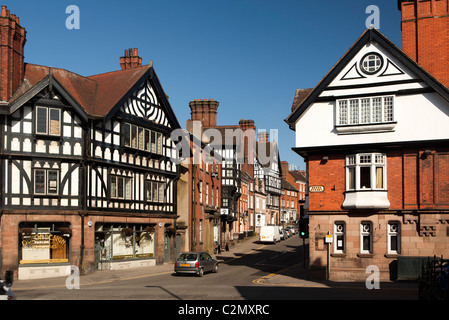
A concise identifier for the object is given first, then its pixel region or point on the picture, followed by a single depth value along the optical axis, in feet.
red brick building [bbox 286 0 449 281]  89.04
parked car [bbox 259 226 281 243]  211.82
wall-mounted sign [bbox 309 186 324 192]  96.73
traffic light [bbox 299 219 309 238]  103.93
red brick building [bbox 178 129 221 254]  151.33
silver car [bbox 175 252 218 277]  103.35
